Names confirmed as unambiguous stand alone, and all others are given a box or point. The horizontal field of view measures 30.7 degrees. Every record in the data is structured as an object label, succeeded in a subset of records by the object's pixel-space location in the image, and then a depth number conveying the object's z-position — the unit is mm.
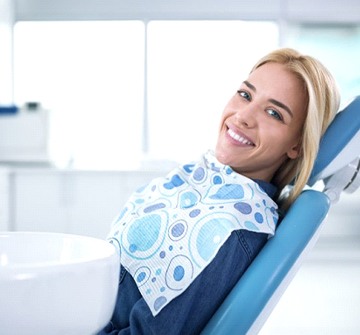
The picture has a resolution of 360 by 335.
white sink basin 727
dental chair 1146
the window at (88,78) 5117
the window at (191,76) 5172
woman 1190
